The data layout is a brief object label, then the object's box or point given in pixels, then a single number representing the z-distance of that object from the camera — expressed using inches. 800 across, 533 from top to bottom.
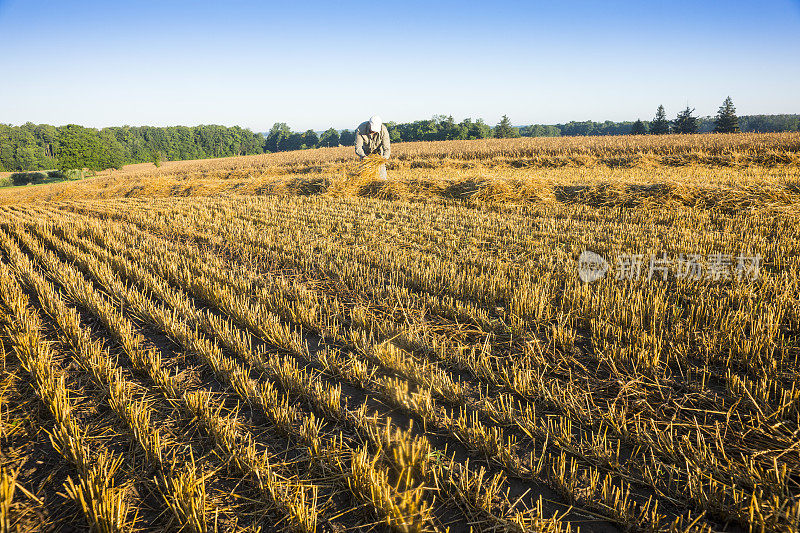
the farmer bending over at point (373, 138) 485.9
